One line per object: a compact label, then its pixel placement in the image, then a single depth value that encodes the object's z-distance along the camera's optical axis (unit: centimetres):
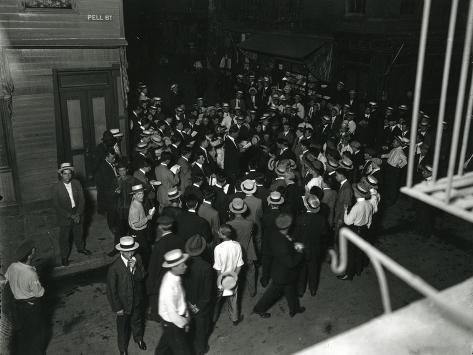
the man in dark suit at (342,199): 908
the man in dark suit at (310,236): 797
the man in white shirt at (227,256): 707
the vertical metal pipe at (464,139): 245
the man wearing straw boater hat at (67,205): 886
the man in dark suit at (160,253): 684
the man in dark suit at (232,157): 1203
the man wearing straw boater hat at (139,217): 831
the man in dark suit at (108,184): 966
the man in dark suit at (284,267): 718
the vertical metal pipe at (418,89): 222
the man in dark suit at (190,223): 774
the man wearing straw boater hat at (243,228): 791
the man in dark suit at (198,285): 644
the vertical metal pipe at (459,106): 215
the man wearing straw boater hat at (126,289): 627
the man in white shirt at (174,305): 571
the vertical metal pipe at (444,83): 214
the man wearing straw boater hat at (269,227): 770
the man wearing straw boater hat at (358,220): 838
